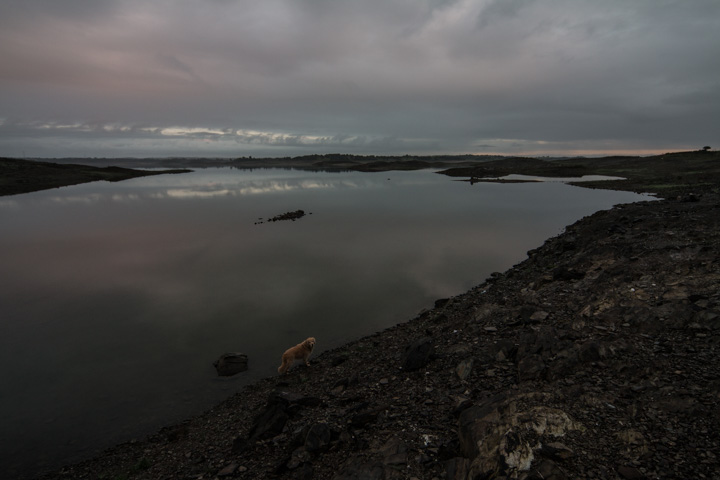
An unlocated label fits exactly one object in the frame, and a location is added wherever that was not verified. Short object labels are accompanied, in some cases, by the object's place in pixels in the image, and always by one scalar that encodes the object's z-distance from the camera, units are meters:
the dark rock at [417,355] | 10.05
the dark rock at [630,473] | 5.07
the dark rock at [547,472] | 5.23
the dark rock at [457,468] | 5.82
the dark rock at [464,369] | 8.93
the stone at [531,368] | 8.10
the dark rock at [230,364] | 12.22
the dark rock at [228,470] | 7.26
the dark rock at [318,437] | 7.29
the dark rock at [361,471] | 6.19
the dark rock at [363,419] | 7.79
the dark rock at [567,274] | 14.70
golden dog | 11.98
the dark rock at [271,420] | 8.18
